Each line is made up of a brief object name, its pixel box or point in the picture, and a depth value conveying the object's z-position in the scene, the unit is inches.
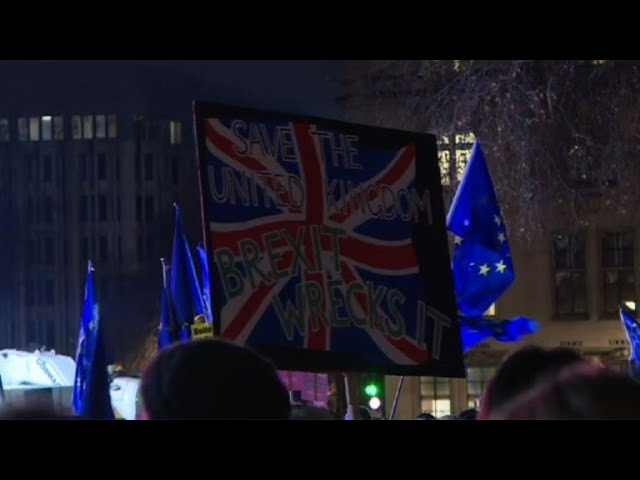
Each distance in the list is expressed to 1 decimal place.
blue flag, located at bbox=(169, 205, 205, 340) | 655.1
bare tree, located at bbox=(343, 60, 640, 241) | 852.6
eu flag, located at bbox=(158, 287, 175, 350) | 650.2
